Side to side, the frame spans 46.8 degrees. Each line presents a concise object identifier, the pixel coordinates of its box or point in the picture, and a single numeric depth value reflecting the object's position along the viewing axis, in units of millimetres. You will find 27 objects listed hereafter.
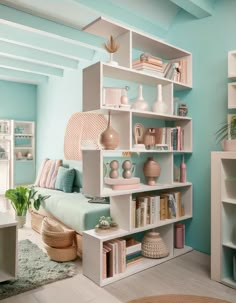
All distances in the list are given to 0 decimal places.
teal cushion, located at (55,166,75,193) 4236
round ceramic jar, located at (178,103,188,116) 3055
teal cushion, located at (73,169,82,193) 4375
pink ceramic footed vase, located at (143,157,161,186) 2781
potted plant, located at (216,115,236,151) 2359
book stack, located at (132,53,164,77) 2633
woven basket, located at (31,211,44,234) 3819
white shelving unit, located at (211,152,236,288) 2369
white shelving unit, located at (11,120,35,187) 5711
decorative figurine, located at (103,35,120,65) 2367
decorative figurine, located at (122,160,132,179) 2539
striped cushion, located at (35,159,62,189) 4578
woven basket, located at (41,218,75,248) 2748
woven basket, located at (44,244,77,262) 2746
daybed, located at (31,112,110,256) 2937
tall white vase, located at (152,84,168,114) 2738
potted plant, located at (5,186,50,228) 3949
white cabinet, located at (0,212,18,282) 2327
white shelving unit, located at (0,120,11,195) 5574
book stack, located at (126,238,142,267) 2584
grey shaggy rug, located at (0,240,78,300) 2273
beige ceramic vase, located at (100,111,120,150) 2336
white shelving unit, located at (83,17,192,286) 2310
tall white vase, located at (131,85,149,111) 2607
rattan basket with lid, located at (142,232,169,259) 2782
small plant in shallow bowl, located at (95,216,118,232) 2434
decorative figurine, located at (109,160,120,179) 2449
